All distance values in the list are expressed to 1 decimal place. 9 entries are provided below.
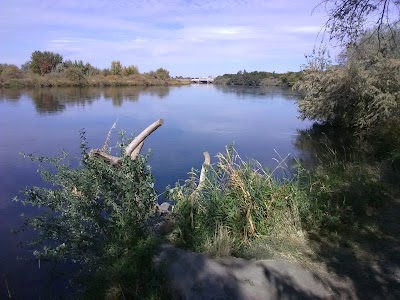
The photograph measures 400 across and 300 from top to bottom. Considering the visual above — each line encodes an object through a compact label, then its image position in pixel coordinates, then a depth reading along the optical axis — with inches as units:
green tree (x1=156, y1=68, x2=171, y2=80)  3182.6
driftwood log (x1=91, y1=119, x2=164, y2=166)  214.8
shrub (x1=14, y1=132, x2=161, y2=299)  168.7
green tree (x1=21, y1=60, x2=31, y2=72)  2600.9
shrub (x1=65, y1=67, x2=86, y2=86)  2229.3
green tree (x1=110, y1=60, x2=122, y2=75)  2955.2
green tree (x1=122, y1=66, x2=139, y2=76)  3002.0
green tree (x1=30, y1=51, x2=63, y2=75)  2559.1
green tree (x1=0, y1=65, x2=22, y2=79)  2052.3
